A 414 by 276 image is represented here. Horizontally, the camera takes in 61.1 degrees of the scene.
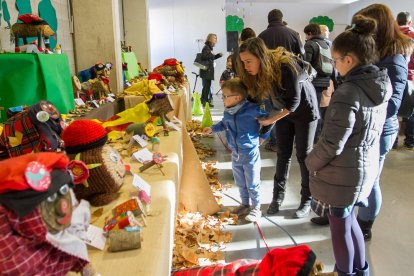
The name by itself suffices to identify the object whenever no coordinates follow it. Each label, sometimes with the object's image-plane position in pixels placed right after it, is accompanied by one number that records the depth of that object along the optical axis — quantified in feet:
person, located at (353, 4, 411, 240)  5.96
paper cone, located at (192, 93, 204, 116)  21.49
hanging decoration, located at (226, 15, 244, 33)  33.45
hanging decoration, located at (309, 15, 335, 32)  35.09
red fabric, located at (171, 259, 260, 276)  3.75
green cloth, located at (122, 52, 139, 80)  14.62
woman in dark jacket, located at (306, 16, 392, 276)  4.88
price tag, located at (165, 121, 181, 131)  7.60
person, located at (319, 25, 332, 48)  13.77
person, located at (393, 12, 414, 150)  11.76
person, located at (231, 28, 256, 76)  11.29
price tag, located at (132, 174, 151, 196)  4.19
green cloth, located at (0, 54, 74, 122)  6.15
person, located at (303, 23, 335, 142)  11.47
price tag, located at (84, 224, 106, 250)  3.16
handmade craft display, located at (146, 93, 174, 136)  7.04
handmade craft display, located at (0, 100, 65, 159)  3.81
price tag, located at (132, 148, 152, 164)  5.51
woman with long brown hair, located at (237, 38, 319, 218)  6.91
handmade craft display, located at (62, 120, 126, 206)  3.80
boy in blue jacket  7.45
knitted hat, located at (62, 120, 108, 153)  3.84
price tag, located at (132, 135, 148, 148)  6.25
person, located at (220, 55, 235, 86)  16.44
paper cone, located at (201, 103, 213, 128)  15.11
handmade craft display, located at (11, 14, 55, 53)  6.85
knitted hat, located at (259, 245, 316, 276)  3.01
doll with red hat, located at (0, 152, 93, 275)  1.94
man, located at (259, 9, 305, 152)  10.42
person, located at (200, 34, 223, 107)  22.61
